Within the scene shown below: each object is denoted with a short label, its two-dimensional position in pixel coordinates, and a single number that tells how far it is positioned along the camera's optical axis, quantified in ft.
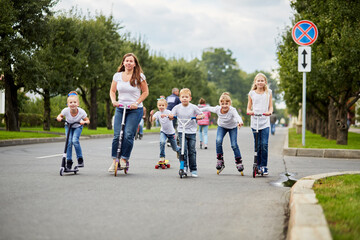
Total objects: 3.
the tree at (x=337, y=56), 54.03
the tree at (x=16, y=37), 66.95
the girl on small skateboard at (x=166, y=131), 32.53
